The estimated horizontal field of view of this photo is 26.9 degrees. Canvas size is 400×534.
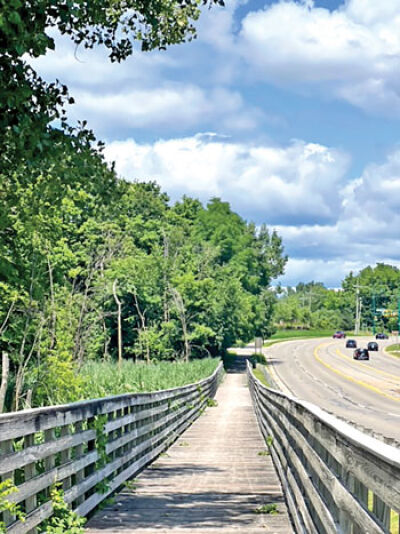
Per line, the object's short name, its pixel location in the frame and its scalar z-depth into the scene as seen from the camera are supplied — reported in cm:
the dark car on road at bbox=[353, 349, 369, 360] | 8712
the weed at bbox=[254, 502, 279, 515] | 888
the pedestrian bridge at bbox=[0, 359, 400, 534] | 454
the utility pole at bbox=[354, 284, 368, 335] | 17812
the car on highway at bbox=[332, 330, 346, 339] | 15009
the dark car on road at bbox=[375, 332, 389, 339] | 14338
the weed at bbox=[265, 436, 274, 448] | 1472
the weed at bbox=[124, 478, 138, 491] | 1084
